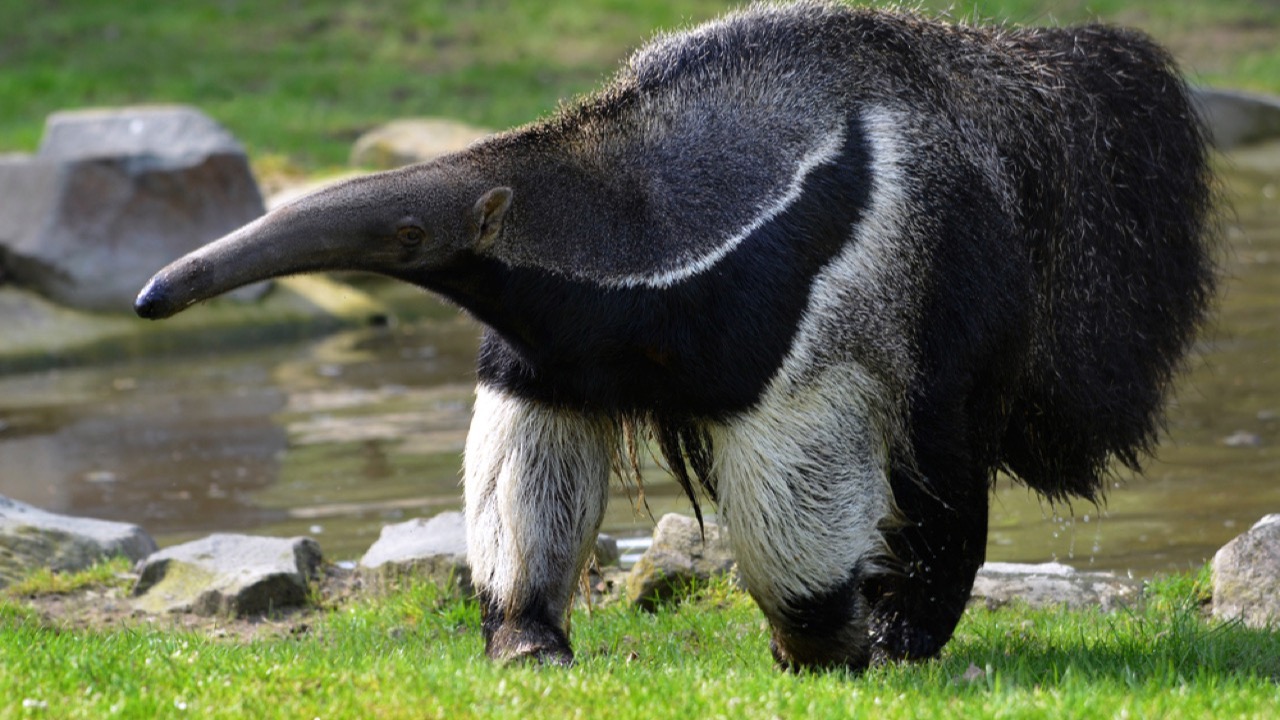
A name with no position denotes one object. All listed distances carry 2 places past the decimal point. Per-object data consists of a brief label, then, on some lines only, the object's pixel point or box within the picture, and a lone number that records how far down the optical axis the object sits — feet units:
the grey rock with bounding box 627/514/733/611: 46.70
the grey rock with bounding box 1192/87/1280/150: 147.33
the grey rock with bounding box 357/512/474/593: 47.67
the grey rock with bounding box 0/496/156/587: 51.37
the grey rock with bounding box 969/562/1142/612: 45.65
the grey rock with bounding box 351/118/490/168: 133.28
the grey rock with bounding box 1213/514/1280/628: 41.50
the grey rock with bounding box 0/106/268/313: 99.60
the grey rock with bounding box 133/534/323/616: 47.83
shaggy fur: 32.14
